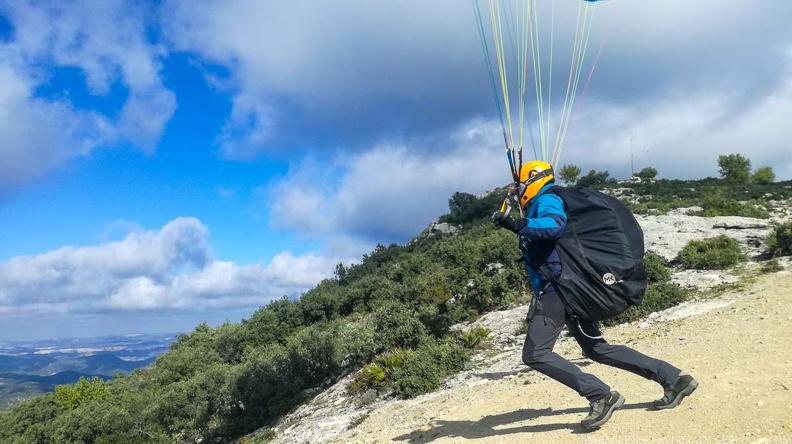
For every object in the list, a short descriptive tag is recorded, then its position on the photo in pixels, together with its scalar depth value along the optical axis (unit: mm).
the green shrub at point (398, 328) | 11609
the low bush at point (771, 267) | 11047
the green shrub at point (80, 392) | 23812
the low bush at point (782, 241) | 12141
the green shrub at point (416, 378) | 9016
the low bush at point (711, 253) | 12430
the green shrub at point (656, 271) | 11719
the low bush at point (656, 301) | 10344
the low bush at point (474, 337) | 10844
